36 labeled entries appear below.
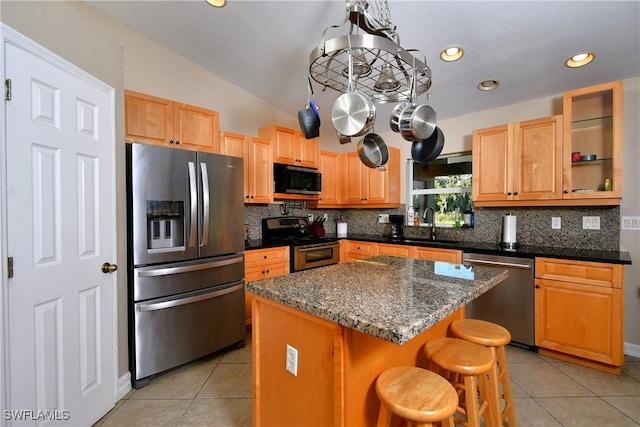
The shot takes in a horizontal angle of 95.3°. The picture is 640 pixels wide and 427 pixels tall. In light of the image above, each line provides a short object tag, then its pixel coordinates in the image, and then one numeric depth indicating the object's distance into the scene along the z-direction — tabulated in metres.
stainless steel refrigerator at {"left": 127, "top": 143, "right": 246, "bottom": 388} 2.11
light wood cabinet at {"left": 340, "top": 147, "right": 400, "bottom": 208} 3.93
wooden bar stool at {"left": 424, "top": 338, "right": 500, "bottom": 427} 1.26
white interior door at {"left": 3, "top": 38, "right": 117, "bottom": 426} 1.35
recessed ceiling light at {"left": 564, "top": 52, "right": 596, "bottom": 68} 2.23
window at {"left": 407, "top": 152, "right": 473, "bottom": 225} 3.55
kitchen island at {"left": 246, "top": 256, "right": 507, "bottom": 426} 1.05
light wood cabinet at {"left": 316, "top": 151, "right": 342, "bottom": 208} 4.15
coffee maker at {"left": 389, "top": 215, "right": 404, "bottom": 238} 4.01
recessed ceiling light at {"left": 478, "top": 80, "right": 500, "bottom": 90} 2.73
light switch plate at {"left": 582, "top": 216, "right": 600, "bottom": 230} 2.66
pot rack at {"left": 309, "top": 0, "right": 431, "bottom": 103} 1.24
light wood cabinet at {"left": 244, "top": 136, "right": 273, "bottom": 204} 3.30
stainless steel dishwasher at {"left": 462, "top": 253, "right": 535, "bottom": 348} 2.57
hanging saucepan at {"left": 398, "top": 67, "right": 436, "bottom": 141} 1.44
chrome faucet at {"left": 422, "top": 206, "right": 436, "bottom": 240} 3.70
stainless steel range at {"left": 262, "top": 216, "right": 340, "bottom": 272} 3.46
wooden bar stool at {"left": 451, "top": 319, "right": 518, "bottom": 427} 1.53
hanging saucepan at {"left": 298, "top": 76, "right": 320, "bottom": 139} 1.58
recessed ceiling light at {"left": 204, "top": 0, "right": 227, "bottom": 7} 2.17
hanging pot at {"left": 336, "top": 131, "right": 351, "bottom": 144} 1.65
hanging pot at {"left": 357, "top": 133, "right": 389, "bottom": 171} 1.76
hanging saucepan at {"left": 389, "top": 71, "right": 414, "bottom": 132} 1.48
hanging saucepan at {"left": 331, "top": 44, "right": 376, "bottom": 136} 1.31
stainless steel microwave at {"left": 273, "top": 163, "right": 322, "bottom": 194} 3.51
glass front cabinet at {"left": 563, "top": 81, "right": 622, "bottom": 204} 2.46
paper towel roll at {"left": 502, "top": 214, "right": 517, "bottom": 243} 3.00
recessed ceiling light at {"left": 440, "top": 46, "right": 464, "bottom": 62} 2.31
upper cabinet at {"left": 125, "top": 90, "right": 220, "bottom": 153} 2.44
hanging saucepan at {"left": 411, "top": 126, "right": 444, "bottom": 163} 1.73
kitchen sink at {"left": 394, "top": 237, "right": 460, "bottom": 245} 3.28
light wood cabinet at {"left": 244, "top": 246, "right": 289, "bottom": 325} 3.06
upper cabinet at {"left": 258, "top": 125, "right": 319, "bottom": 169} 3.52
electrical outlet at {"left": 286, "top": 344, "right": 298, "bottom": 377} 1.26
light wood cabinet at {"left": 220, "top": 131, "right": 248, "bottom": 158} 3.12
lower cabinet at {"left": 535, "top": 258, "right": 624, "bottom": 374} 2.22
